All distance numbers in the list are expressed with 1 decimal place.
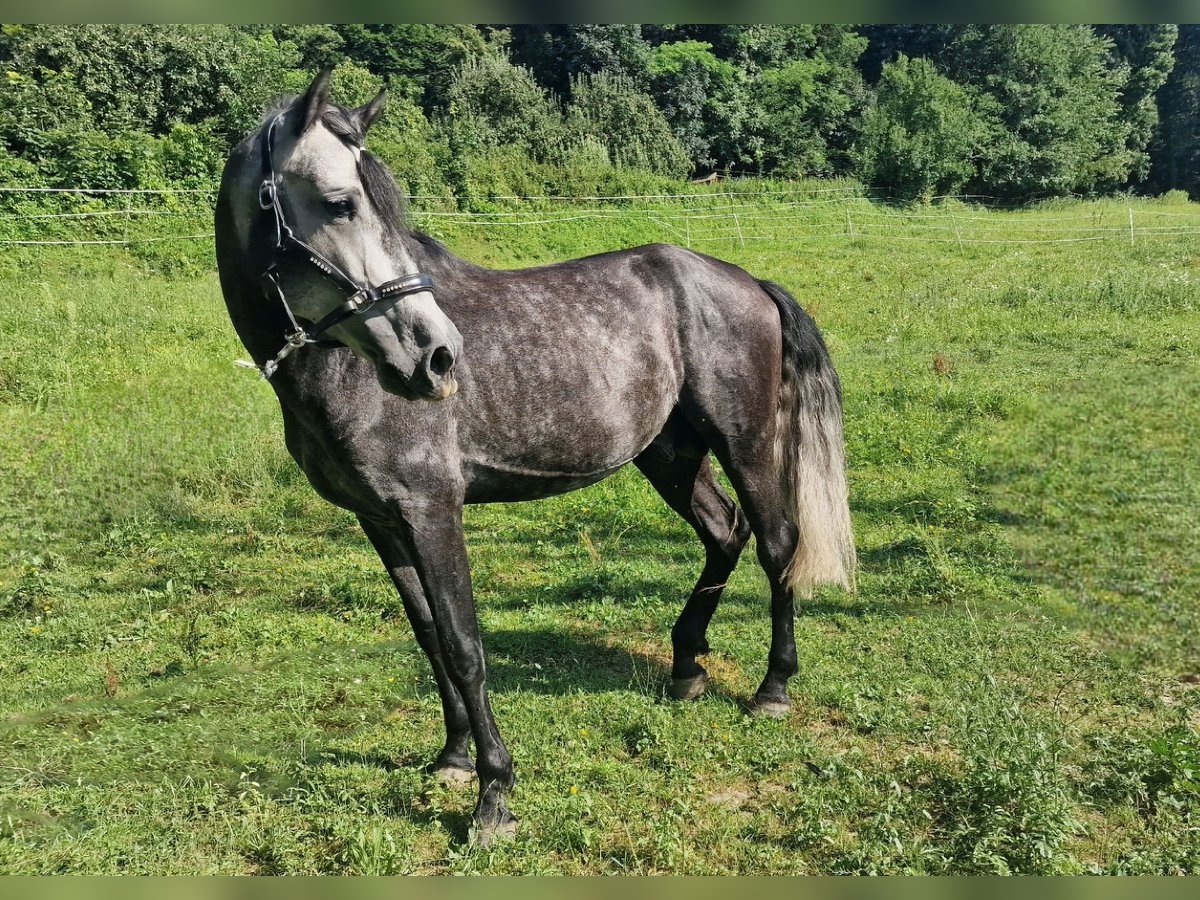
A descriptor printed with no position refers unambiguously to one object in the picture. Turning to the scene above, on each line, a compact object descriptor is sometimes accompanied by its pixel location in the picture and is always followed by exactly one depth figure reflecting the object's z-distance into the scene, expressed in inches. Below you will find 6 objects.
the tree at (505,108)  1002.7
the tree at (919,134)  766.5
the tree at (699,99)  1003.3
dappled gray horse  111.0
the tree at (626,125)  1043.9
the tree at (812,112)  887.1
